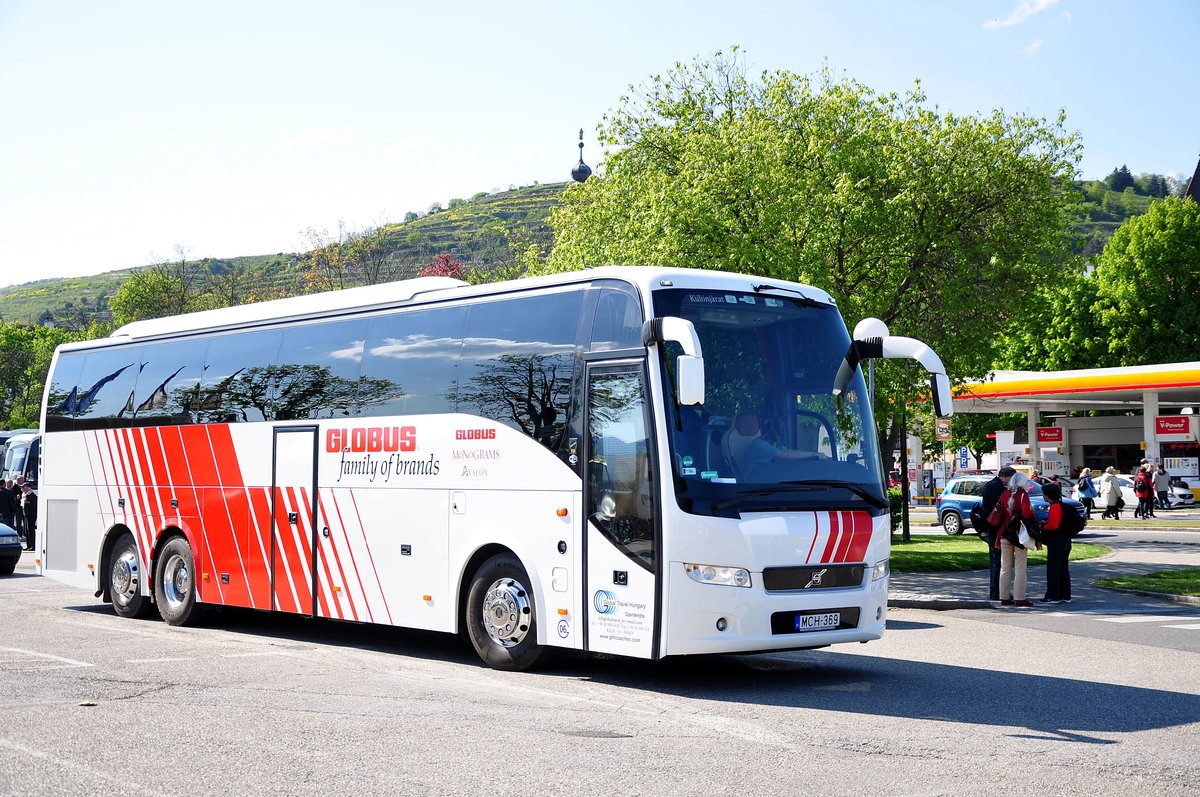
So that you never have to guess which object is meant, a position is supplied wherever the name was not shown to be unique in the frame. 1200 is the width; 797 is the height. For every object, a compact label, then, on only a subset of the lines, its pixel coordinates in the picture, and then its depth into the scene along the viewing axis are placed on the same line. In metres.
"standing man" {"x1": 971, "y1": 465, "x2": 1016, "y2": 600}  19.20
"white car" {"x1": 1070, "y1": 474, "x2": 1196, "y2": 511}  54.69
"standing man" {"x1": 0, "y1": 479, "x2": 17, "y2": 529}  31.83
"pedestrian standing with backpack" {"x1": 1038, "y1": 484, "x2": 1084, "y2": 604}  18.94
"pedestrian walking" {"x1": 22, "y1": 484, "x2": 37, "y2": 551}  34.72
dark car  24.12
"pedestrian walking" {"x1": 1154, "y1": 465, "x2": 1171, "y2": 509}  53.38
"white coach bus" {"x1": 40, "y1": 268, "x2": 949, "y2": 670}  10.27
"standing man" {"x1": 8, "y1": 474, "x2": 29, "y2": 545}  35.22
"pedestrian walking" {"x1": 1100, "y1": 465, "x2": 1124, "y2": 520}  44.94
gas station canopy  52.50
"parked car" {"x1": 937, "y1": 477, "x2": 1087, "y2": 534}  38.84
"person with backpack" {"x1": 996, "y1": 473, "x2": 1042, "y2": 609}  18.72
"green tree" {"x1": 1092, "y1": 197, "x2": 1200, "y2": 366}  61.53
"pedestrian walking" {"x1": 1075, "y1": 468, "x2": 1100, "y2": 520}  46.10
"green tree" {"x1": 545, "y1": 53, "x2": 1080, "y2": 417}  24.56
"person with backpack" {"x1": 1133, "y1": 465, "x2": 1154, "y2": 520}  46.09
